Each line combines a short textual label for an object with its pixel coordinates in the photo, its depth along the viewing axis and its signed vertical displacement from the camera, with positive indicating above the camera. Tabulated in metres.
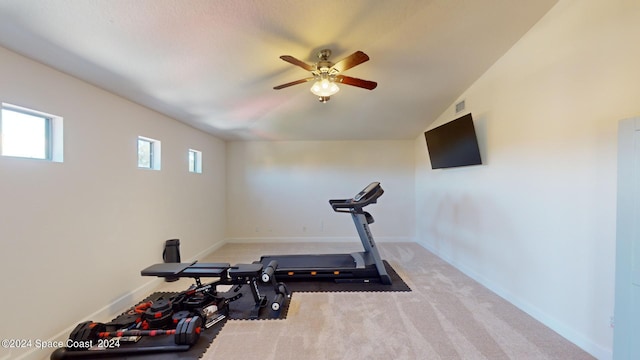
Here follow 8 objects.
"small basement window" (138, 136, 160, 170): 3.49 +0.31
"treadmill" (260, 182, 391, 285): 3.67 -1.27
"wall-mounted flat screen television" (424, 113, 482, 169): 3.61 +0.51
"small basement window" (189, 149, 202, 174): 5.01 +0.28
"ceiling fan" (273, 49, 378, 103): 2.53 +1.00
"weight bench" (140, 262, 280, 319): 2.77 -1.04
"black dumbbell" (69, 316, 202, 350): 2.14 -1.32
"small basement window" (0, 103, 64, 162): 1.98 +0.33
